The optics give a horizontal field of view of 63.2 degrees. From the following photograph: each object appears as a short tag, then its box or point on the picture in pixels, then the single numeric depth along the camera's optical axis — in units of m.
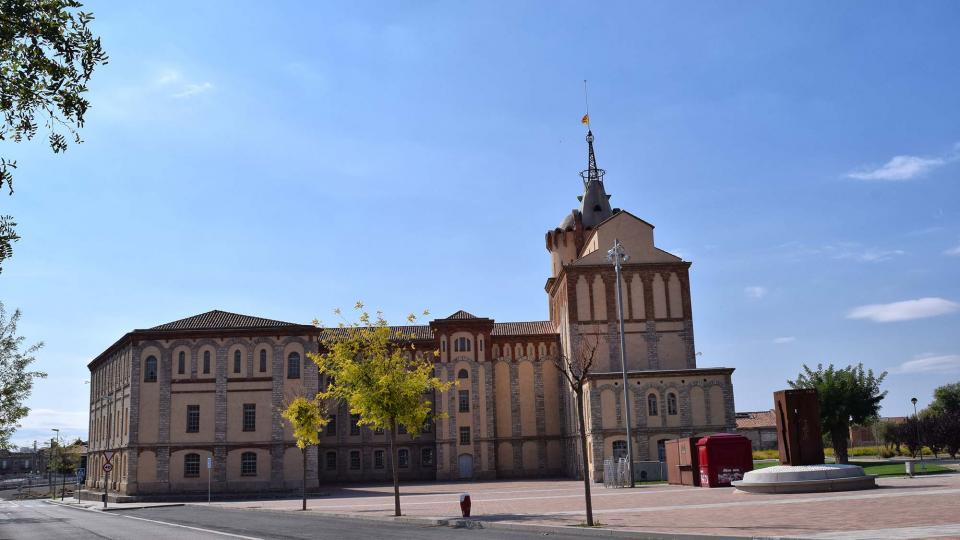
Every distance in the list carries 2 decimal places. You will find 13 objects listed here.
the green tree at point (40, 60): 9.67
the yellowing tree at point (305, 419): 34.75
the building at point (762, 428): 95.51
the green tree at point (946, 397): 86.75
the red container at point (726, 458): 33.19
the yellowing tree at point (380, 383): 29.44
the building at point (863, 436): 103.88
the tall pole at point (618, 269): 41.38
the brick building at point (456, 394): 50.03
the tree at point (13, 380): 44.40
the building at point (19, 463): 178.38
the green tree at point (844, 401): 49.91
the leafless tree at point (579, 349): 52.94
